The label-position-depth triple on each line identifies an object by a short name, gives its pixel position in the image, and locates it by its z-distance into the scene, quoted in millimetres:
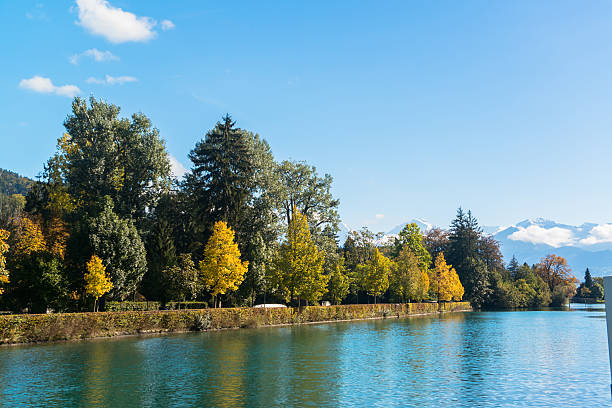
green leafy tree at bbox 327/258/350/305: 68812
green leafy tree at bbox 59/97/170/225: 55469
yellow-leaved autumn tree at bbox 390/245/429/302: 80312
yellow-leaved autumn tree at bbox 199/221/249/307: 52188
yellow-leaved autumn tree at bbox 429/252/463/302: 93875
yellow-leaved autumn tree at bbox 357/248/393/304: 75125
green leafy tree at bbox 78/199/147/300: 46094
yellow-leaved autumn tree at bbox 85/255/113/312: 43156
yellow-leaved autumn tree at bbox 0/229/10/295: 34844
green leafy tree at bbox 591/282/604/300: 152650
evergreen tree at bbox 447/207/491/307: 108438
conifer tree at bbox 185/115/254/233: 59594
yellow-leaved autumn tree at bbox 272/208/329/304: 58062
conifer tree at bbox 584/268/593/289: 159138
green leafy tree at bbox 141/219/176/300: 52344
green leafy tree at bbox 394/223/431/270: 95312
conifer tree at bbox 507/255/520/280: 145000
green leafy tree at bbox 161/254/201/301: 50844
